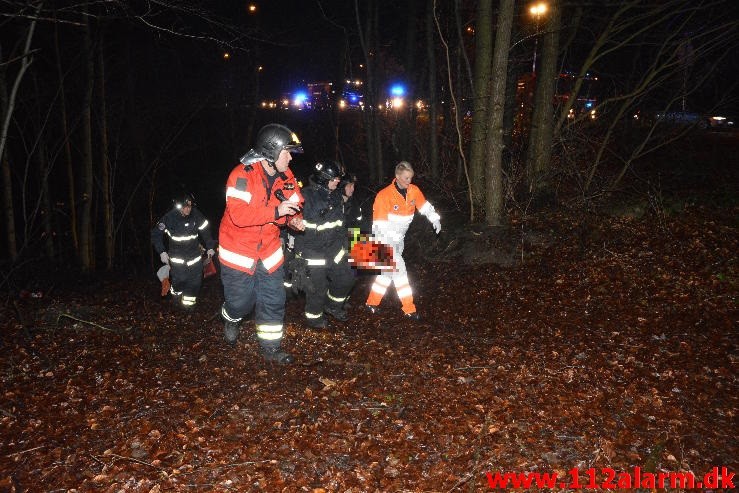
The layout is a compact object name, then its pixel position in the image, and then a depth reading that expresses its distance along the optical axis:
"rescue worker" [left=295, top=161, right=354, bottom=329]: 6.26
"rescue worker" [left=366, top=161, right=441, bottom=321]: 6.56
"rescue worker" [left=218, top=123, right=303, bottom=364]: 4.99
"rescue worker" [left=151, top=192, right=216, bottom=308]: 7.56
